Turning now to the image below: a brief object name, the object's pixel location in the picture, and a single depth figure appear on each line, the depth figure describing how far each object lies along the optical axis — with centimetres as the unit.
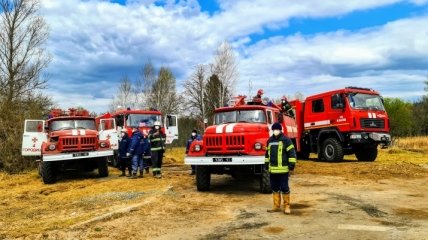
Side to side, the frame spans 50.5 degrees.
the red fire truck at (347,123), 1773
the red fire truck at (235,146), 1036
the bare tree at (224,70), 4172
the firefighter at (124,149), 1497
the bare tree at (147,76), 5011
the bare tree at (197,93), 4741
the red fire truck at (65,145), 1402
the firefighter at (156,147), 1384
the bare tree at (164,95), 4978
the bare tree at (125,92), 5244
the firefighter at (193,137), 1379
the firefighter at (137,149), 1412
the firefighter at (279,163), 836
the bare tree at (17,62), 2469
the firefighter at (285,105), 1753
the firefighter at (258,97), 1341
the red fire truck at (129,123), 1798
